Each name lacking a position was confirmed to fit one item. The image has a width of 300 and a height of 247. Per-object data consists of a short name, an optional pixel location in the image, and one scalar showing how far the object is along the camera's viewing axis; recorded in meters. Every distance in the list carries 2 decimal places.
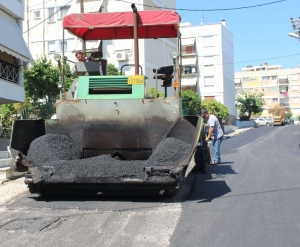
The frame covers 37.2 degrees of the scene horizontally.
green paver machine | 7.20
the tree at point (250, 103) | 60.94
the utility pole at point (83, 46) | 9.08
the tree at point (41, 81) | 22.81
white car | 63.91
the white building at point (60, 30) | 28.38
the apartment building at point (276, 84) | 106.00
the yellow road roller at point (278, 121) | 55.88
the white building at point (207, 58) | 51.19
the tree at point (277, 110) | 91.42
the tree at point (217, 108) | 39.62
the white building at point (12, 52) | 16.34
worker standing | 11.27
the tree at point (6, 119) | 19.64
